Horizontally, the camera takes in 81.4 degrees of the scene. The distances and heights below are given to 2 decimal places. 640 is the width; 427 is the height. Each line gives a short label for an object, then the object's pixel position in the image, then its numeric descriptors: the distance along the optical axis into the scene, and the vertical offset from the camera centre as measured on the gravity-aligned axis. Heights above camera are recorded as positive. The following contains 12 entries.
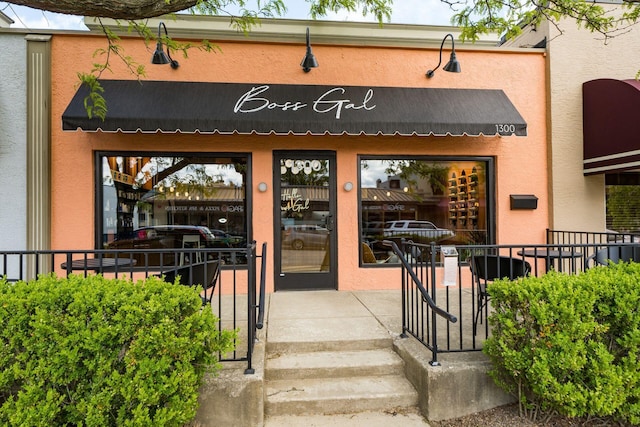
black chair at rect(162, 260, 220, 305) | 3.43 -0.52
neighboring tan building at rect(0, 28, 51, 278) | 5.46 +1.18
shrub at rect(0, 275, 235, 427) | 2.29 -0.88
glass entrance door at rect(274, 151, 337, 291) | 6.02 -0.03
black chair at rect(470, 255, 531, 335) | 3.88 -0.57
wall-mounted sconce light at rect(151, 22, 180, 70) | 5.28 +2.31
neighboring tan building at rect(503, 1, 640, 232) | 6.35 +1.77
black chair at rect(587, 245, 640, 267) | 4.31 -0.47
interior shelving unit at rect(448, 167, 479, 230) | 6.53 +0.28
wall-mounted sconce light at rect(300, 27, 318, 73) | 5.73 +2.42
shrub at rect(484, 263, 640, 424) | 2.60 -0.93
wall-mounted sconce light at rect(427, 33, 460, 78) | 5.79 +2.35
